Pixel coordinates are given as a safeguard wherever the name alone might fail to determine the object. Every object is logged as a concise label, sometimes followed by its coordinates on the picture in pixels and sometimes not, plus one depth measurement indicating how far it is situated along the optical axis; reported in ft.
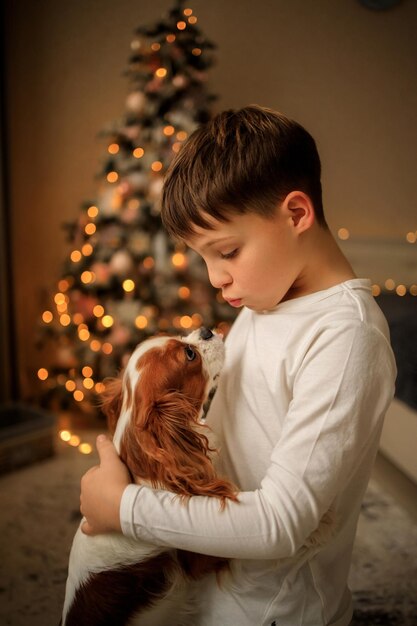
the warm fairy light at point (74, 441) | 8.75
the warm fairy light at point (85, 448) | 8.46
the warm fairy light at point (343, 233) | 11.02
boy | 2.49
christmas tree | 8.61
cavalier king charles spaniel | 2.86
